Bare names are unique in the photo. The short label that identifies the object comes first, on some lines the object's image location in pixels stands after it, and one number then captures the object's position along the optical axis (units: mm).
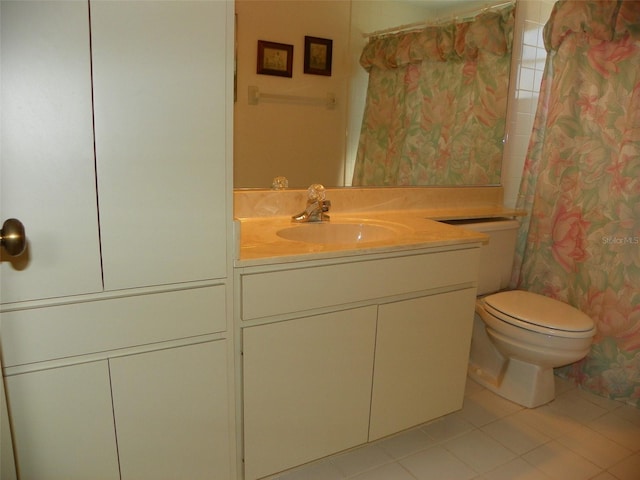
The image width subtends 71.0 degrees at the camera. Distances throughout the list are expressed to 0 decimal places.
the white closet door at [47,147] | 835
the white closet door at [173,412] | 1076
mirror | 1604
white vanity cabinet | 1222
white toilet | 1753
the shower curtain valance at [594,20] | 1755
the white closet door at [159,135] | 918
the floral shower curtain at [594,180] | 1841
